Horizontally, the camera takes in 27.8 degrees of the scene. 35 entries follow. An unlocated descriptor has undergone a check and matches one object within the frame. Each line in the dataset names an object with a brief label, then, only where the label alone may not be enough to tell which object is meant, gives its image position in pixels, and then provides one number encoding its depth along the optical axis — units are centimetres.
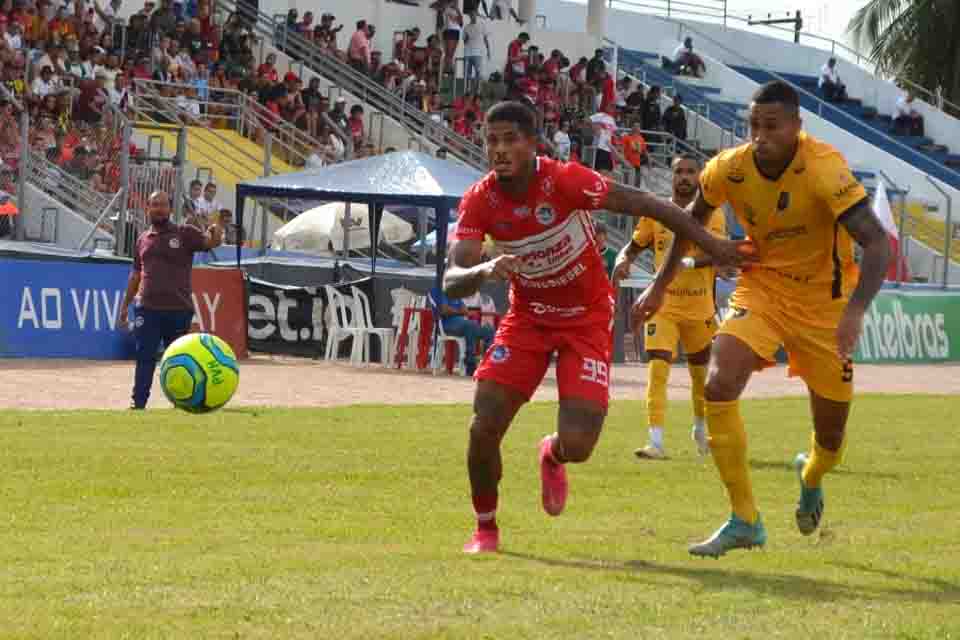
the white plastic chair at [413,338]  2734
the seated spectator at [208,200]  2977
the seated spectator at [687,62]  5134
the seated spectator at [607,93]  4356
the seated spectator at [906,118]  5294
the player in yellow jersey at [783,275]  899
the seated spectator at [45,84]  3030
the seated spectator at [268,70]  3672
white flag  3138
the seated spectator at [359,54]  4050
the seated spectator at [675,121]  4403
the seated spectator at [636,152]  4012
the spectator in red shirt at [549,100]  4231
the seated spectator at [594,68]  4468
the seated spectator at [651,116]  4416
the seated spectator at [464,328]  2602
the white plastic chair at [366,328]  2766
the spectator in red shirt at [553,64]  4416
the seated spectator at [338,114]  3747
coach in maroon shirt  1817
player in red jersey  907
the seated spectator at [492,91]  4222
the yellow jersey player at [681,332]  1504
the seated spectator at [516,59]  4306
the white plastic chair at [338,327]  2759
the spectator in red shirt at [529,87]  4277
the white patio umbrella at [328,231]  3164
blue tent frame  2677
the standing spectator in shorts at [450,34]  4312
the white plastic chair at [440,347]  2646
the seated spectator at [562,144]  3972
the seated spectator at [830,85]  5425
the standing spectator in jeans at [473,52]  4272
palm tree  5503
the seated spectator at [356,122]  3722
